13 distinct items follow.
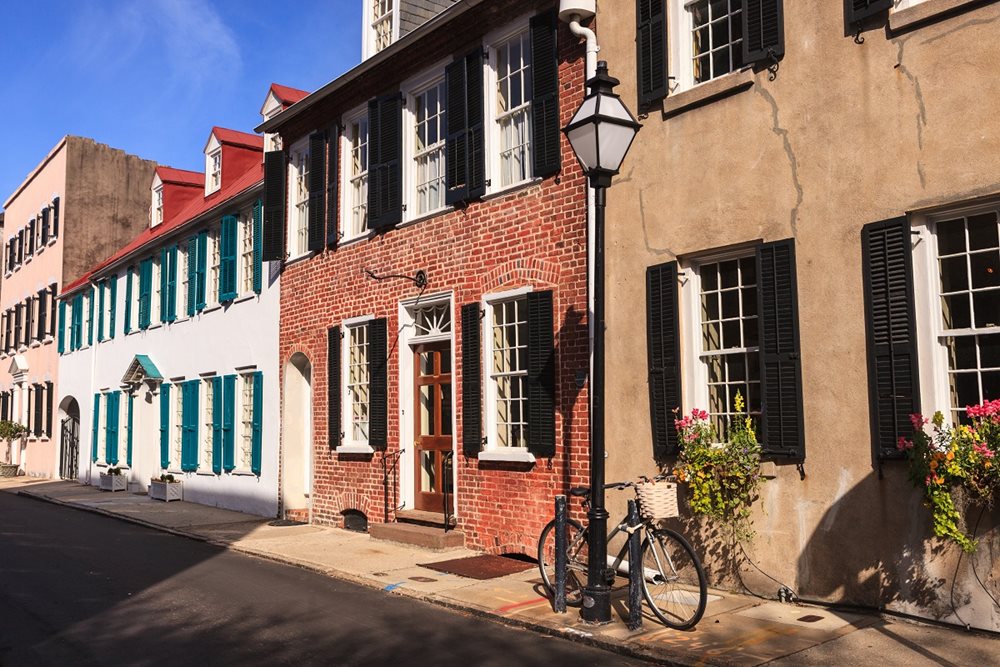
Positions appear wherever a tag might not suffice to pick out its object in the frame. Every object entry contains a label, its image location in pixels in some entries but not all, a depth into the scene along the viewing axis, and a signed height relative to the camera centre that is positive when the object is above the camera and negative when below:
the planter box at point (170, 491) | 19.53 -1.37
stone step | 11.13 -1.46
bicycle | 7.04 -1.31
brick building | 10.26 +1.82
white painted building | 16.80 +1.79
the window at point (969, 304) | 6.73 +0.74
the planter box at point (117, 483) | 22.62 -1.35
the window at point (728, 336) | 8.27 +0.69
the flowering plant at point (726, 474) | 7.90 -0.55
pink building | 30.03 +6.18
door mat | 9.66 -1.62
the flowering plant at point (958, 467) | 6.31 -0.44
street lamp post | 7.27 +1.85
